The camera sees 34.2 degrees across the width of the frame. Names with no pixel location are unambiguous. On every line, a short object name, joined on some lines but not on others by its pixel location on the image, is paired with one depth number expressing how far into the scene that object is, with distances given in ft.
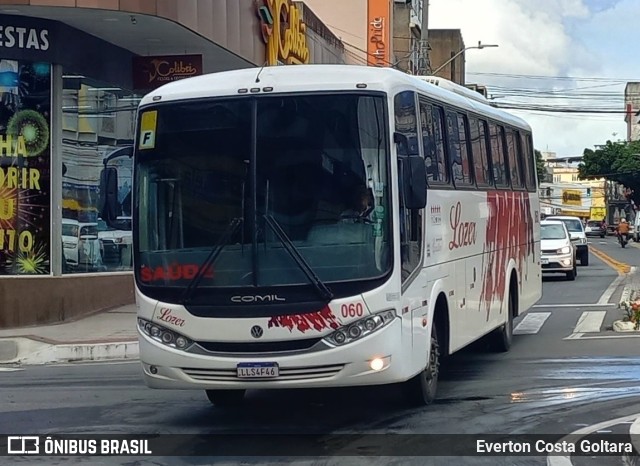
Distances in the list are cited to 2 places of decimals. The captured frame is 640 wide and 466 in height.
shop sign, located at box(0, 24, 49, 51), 55.77
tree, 275.39
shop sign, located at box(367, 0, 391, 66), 142.20
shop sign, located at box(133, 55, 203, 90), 66.64
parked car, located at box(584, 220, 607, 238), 289.33
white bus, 27.43
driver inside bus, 28.04
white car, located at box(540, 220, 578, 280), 92.58
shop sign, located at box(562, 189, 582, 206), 430.20
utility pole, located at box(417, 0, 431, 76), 100.78
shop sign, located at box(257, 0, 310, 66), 76.89
